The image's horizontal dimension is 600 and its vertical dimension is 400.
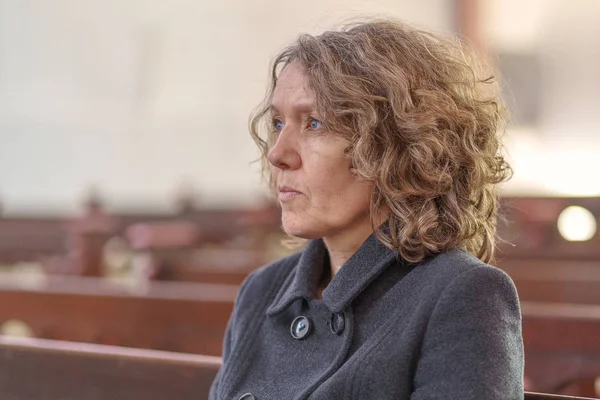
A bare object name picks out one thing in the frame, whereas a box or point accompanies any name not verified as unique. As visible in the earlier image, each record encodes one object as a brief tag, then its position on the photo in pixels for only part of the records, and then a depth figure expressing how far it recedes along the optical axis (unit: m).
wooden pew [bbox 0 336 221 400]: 3.79
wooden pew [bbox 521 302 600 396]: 5.58
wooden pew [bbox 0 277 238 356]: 7.11
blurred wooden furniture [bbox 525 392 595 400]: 2.79
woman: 2.41
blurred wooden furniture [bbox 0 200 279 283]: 9.38
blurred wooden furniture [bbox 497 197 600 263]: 8.22
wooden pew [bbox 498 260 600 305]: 8.12
